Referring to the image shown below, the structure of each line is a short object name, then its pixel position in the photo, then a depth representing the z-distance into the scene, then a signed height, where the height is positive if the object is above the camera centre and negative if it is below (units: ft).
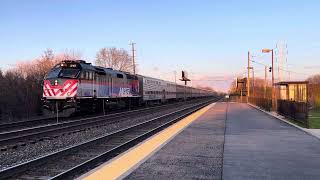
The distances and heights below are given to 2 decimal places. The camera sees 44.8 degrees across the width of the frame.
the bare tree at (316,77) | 280.41 +16.32
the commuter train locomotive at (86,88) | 79.71 +2.45
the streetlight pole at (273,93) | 111.24 +1.46
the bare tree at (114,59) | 321.93 +32.68
